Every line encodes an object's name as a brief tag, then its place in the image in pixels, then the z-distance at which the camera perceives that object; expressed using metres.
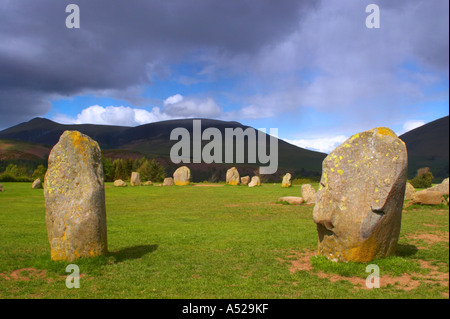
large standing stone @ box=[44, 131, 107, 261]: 9.34
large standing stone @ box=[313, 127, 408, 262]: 8.79
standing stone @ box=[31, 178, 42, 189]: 37.38
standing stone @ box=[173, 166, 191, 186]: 45.59
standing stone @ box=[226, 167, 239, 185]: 46.72
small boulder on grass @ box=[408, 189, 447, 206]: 21.20
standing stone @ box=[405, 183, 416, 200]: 24.25
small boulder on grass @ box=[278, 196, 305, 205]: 24.41
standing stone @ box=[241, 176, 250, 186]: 47.81
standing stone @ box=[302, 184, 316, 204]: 25.12
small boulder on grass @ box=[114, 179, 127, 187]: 42.50
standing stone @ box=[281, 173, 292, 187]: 41.03
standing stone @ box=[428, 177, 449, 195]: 22.00
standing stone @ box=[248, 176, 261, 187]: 43.81
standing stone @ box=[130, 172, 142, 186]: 44.75
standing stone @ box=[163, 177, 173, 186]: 45.41
